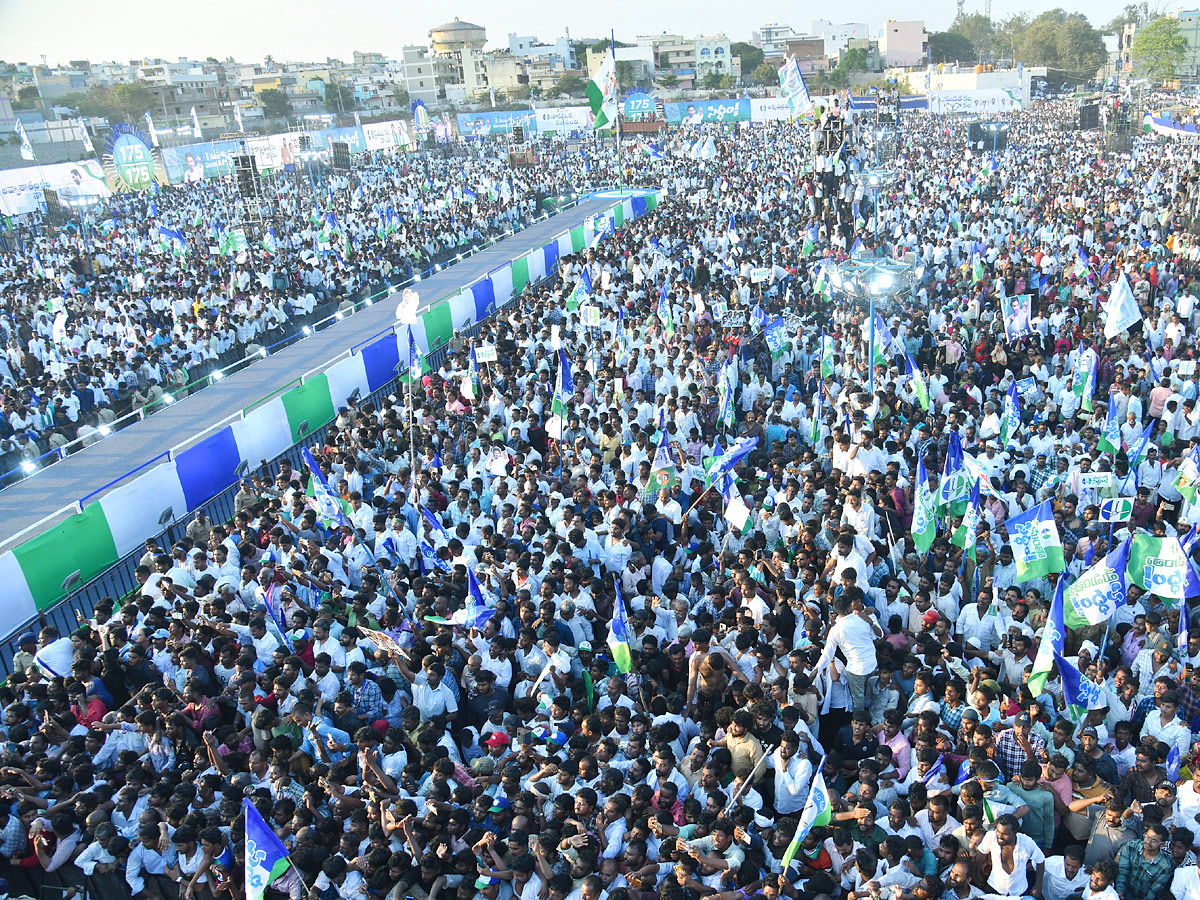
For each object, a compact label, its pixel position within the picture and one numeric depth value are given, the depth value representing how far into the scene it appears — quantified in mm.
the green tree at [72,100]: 78462
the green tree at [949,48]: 105875
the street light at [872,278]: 11984
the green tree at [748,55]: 111000
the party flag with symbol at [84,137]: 49844
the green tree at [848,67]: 81250
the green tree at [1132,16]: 111038
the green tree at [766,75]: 89938
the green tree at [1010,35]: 101875
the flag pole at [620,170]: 31375
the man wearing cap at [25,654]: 7246
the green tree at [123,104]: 74562
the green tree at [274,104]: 79438
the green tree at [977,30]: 115812
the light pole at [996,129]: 36844
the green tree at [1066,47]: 84625
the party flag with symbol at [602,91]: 31750
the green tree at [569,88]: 90688
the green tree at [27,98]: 75312
